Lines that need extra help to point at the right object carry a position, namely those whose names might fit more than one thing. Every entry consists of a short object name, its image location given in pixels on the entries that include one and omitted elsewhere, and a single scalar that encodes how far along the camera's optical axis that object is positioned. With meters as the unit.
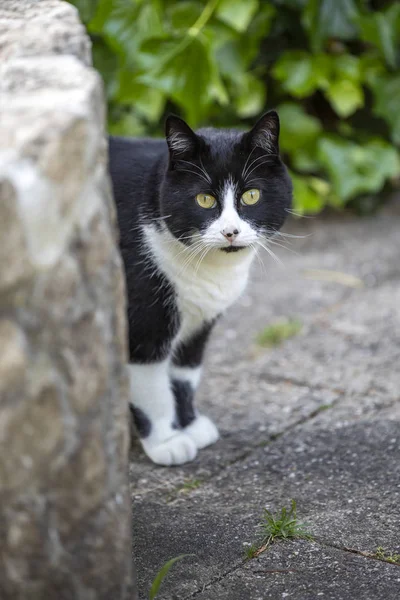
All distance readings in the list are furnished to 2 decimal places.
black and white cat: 2.05
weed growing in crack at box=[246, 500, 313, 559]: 1.96
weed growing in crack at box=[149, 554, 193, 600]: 1.87
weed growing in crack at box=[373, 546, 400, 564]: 1.93
